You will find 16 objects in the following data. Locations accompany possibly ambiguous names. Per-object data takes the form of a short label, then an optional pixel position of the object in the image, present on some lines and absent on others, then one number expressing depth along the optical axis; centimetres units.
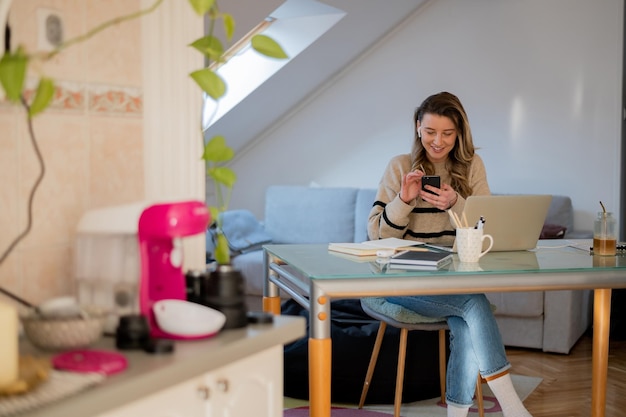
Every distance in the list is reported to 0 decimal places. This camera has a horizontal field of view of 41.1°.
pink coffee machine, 128
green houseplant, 110
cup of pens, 233
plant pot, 137
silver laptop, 246
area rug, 306
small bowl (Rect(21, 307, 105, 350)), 119
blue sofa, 400
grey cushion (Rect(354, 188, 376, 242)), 486
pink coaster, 109
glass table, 203
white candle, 103
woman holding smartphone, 249
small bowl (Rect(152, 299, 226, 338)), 128
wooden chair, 268
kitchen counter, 100
